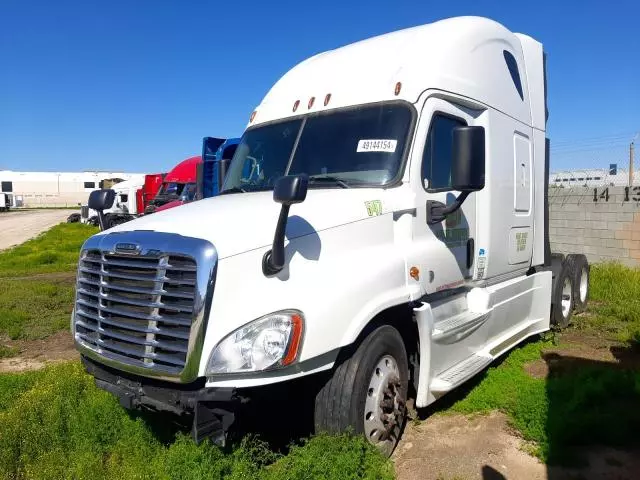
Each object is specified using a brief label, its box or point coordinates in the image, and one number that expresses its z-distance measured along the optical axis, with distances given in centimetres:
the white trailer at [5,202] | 5578
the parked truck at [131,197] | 2859
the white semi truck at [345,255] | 305
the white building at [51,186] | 7906
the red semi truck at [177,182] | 1973
